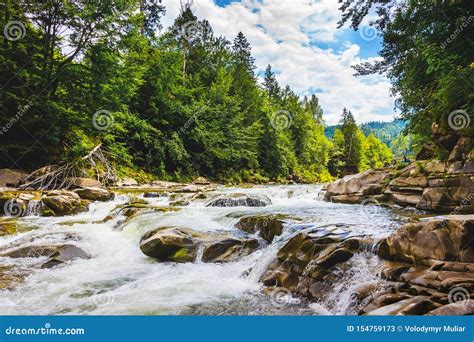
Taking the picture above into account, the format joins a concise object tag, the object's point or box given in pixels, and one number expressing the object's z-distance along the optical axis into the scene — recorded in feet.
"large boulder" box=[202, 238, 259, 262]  22.85
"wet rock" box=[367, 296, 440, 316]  11.70
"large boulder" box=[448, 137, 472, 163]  31.77
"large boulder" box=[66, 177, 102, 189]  48.81
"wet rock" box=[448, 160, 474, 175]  30.36
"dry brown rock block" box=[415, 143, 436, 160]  39.94
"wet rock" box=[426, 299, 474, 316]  10.66
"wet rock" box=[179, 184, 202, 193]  55.16
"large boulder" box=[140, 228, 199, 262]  23.29
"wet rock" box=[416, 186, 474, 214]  28.81
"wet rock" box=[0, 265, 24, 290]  18.45
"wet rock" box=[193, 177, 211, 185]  78.59
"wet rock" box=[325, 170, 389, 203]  42.73
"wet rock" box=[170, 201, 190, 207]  42.09
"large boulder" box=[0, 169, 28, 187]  45.37
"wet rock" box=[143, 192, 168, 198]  48.67
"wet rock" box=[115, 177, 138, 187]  61.01
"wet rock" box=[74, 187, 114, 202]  43.93
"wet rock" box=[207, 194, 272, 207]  42.29
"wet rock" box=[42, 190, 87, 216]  37.27
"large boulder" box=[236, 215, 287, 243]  24.97
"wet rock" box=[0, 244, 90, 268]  23.72
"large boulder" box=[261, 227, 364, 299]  17.10
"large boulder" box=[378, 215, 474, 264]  14.76
